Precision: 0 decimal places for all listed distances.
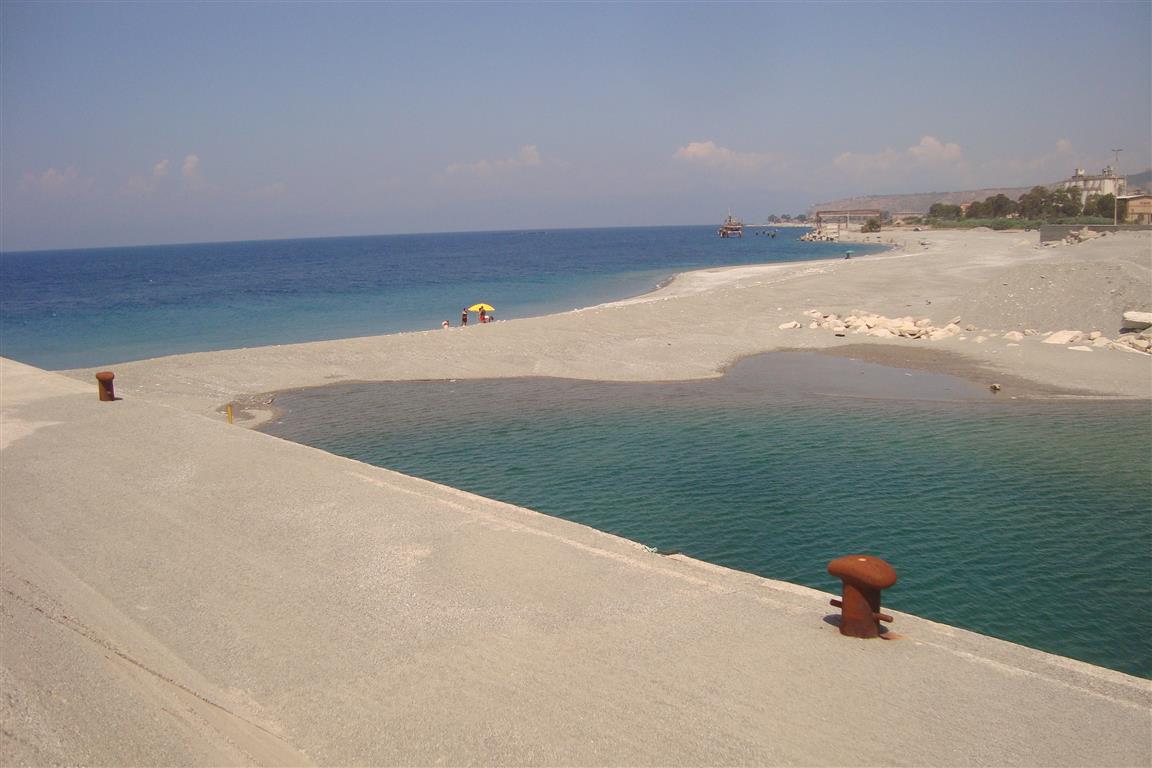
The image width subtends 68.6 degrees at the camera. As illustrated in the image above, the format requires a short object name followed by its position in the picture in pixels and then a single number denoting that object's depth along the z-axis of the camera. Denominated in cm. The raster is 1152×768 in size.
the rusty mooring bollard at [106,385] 2019
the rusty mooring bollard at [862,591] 826
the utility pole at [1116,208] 8618
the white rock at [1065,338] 3097
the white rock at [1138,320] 3081
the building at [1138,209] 9119
